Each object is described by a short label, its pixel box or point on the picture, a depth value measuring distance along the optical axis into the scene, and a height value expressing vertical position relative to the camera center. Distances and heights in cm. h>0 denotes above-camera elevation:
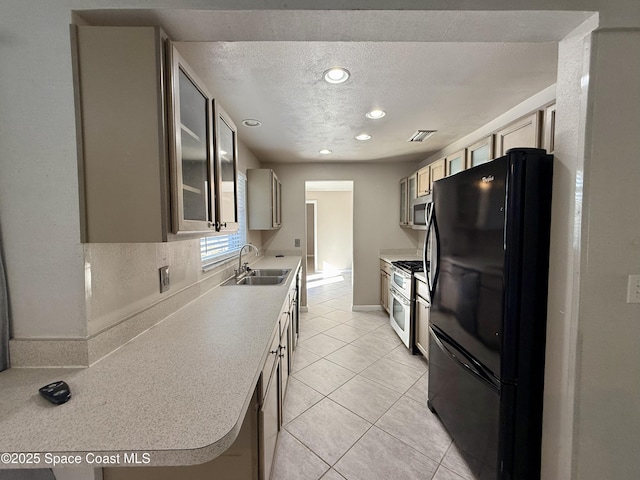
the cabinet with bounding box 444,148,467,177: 250 +65
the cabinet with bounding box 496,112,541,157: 166 +63
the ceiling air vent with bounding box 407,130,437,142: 274 +98
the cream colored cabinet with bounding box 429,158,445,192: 291 +65
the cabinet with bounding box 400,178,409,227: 391 +38
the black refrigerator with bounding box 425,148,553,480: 124 -42
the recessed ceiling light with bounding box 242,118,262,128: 242 +97
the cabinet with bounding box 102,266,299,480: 92 -86
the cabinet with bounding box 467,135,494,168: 212 +64
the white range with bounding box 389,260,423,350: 282 -82
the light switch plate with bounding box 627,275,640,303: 109 -26
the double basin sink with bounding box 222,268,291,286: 264 -53
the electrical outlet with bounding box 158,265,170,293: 151 -29
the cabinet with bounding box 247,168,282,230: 336 +38
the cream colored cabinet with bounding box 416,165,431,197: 321 +57
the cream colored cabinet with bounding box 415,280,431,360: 254 -90
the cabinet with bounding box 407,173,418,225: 365 +48
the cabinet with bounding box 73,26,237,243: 96 +34
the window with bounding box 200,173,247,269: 221 -16
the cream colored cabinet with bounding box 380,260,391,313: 385 -84
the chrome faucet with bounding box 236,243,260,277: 274 -44
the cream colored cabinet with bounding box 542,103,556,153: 155 +58
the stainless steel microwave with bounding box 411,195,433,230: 325 +20
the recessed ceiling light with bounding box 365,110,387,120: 222 +96
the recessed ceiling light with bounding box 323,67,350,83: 161 +95
